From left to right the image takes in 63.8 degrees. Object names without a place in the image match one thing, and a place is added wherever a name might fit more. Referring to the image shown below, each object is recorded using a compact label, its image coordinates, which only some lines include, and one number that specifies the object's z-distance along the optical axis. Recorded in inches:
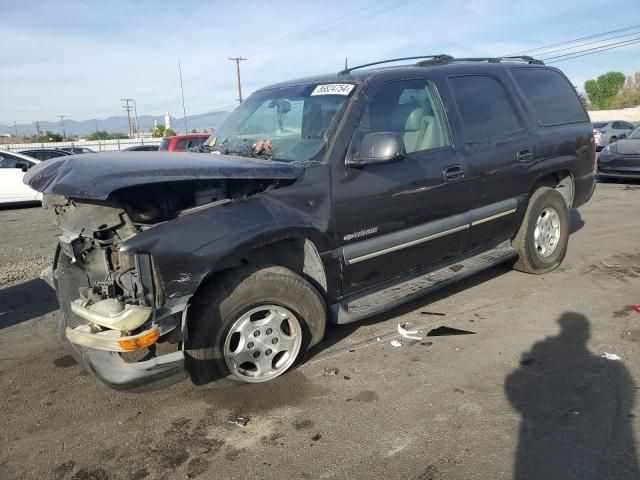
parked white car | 467.5
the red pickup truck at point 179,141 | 547.8
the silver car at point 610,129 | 870.3
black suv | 111.4
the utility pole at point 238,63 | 2082.9
